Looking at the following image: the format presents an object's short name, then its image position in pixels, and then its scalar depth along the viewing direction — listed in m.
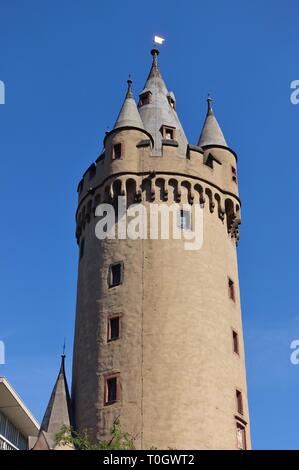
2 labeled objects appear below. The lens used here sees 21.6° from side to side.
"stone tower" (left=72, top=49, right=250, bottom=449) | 35.97
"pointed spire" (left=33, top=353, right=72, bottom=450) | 35.59
